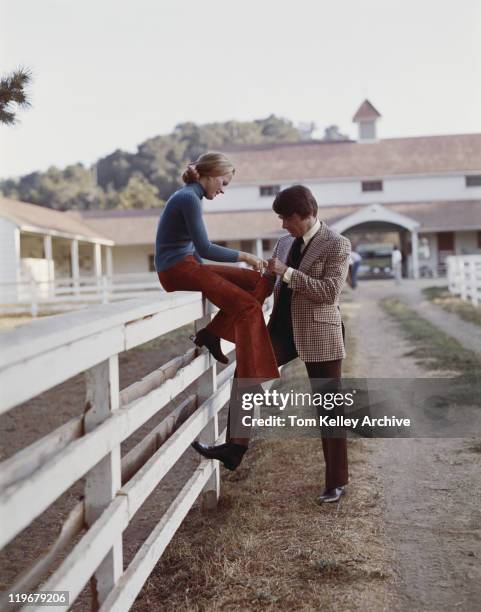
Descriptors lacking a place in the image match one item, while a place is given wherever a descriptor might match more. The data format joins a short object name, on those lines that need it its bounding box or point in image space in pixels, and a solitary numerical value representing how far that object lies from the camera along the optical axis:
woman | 3.98
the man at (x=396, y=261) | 29.83
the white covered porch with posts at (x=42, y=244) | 28.20
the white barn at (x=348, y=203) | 38.53
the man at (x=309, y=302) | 4.12
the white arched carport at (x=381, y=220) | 36.72
